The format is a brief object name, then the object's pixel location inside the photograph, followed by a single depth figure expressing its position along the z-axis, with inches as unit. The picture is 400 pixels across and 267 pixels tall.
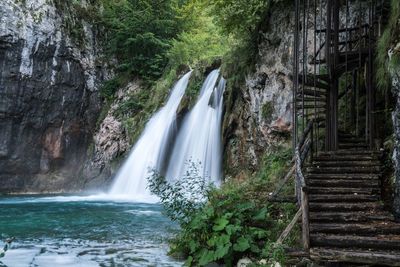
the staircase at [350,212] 246.2
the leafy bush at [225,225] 280.2
